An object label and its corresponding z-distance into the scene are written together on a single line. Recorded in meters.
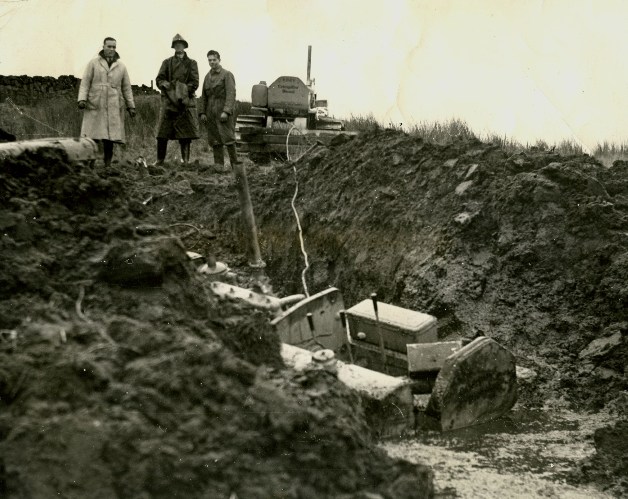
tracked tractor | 14.55
